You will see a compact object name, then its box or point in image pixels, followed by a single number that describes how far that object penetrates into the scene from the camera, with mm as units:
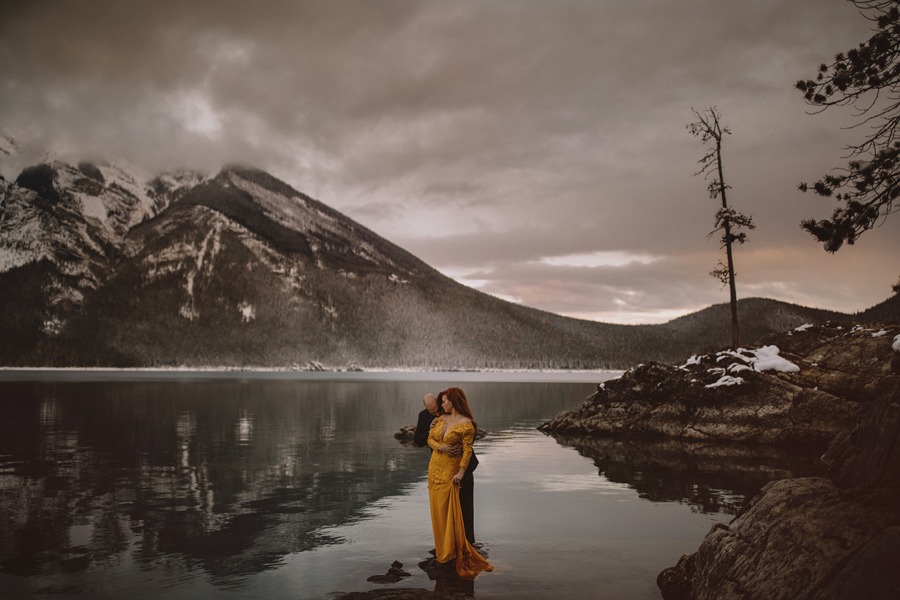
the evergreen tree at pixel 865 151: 9062
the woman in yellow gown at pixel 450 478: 9273
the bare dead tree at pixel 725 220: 32875
